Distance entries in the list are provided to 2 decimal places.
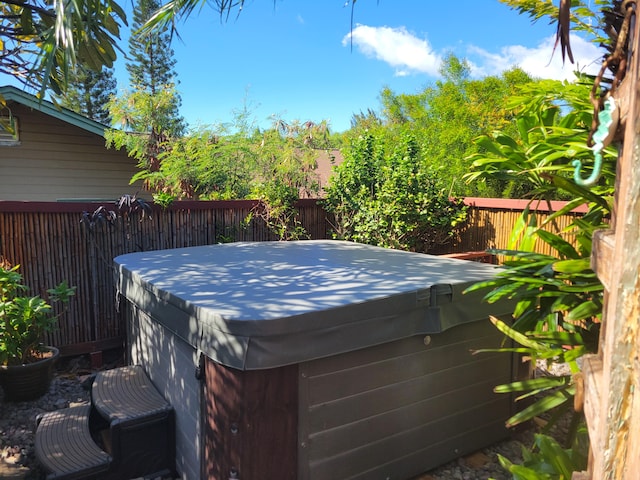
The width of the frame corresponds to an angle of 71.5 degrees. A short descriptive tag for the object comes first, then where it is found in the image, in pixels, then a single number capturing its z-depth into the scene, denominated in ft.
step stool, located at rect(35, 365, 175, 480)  9.04
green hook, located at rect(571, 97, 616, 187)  2.94
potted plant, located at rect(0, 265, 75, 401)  12.46
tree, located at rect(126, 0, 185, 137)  76.07
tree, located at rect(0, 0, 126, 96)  6.72
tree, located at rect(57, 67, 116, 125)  80.43
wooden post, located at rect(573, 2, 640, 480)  2.47
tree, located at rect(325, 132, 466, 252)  18.89
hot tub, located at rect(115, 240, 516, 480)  7.47
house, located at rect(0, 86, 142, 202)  22.40
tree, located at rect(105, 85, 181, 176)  26.50
